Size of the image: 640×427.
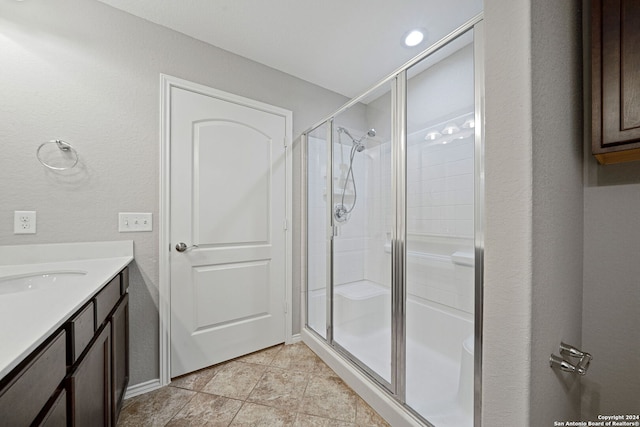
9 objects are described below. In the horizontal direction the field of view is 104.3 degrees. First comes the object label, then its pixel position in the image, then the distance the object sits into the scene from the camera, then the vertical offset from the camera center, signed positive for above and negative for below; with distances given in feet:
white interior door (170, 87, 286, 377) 5.73 -0.40
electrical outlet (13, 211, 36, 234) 4.28 -0.18
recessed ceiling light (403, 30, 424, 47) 5.68 +4.13
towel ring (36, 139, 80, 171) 4.46 +1.16
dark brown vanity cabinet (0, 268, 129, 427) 1.68 -1.53
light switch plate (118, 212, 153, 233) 5.09 -0.20
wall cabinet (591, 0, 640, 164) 2.46 +1.42
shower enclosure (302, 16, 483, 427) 4.06 -0.43
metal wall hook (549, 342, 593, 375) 2.48 -1.52
